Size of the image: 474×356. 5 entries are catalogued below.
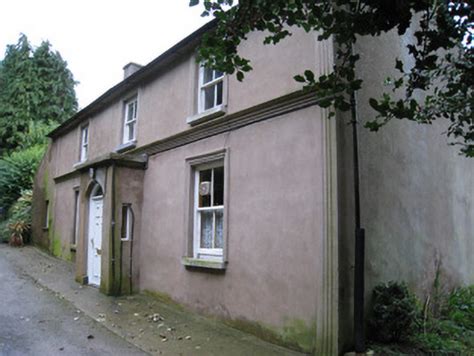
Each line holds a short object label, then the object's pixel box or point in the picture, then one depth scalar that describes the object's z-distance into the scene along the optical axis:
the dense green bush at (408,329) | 5.62
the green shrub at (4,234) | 19.09
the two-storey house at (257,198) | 5.84
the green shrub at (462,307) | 7.15
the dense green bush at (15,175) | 21.08
